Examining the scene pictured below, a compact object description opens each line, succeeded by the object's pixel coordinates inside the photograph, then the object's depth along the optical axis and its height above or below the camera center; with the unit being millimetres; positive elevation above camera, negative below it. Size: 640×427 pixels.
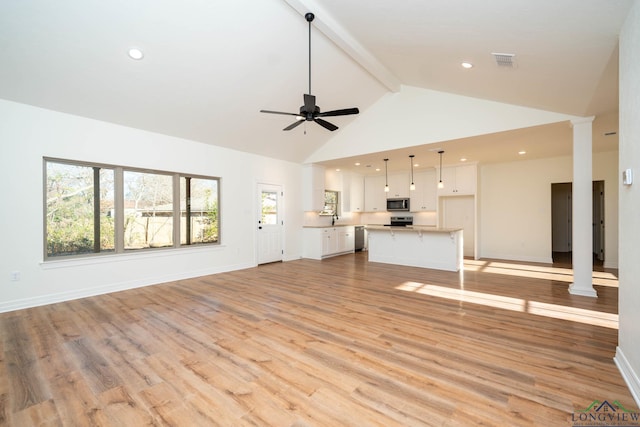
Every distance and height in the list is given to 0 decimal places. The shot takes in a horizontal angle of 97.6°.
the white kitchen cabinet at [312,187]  8000 +722
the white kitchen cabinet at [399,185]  8930 +881
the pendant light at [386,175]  8756 +1201
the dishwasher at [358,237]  9438 -840
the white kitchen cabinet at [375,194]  9586 +620
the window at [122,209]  4238 +72
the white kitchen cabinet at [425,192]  8391 +606
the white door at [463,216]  7930 -128
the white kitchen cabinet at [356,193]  9734 +673
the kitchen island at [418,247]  6020 -812
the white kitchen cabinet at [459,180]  7547 +869
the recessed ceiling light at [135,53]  3443 +1992
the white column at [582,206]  4098 +76
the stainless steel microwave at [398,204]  8883 +253
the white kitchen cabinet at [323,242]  7906 -864
